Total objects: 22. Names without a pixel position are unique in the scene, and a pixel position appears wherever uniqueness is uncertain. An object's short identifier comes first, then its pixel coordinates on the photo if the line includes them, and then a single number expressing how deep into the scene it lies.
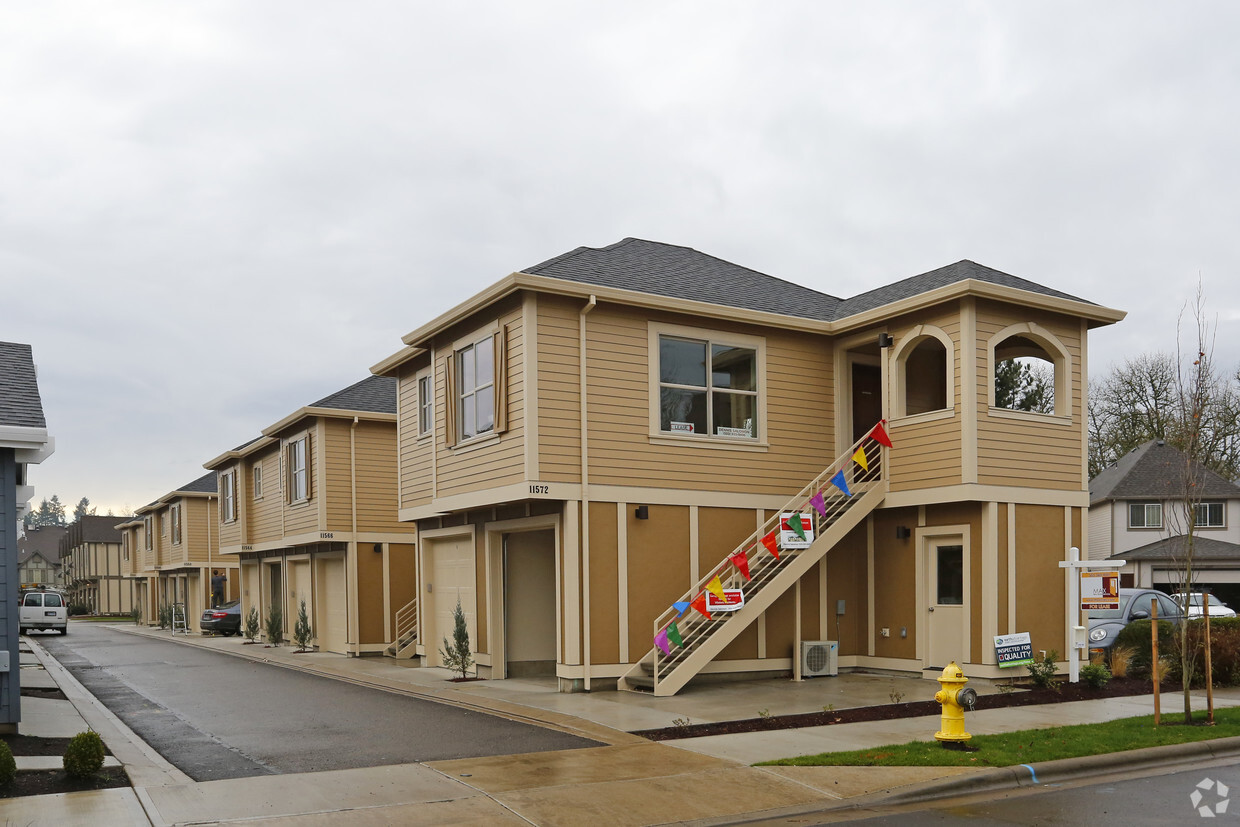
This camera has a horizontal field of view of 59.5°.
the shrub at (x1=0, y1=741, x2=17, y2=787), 8.81
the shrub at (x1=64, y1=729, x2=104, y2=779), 9.21
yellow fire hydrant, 10.57
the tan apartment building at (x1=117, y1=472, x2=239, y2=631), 42.28
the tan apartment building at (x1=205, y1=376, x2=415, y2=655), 25.56
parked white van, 40.31
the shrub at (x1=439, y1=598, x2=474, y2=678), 18.09
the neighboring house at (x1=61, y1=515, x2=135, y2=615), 81.00
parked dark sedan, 37.69
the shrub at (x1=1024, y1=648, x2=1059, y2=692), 15.70
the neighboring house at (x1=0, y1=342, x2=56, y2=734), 11.20
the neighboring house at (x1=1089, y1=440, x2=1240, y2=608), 40.56
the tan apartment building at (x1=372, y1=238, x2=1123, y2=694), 16.00
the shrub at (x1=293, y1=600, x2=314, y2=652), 27.03
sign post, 15.91
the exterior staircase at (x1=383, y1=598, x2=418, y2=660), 23.73
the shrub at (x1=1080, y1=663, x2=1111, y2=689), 15.76
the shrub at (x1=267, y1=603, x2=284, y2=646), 29.58
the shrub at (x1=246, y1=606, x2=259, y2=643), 33.34
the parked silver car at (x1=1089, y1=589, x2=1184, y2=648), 18.48
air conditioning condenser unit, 17.33
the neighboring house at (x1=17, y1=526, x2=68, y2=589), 117.56
